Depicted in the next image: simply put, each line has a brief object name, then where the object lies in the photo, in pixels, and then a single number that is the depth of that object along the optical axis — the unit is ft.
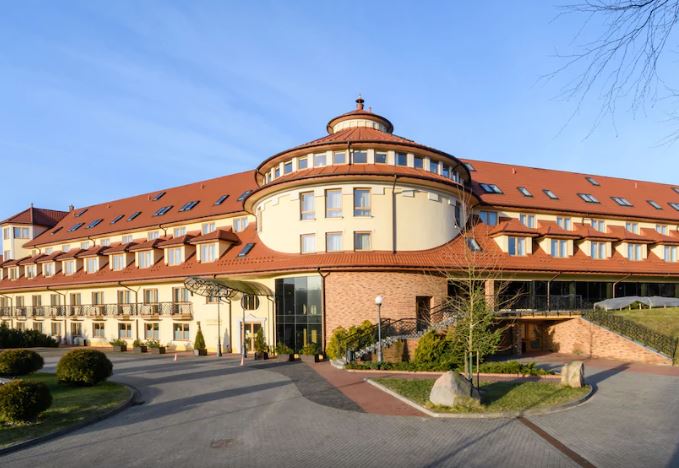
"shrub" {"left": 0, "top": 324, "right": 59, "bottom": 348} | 111.70
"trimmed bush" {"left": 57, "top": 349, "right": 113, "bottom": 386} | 54.49
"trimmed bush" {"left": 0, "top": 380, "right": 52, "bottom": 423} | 37.58
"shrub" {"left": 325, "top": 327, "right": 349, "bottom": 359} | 71.15
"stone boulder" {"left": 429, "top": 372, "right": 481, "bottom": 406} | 41.75
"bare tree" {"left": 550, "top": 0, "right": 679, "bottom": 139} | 13.71
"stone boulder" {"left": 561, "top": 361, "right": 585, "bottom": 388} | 50.42
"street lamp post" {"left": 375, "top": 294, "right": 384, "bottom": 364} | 64.86
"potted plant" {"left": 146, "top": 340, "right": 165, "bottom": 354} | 94.94
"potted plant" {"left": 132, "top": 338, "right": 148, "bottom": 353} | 98.44
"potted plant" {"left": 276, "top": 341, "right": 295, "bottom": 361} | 77.25
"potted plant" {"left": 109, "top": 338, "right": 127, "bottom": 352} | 102.27
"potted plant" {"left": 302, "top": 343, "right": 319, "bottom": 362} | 74.86
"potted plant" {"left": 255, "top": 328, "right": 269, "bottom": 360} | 84.51
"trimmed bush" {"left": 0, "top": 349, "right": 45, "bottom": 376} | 62.28
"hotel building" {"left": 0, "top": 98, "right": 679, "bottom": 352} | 80.18
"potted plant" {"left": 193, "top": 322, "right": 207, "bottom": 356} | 90.95
